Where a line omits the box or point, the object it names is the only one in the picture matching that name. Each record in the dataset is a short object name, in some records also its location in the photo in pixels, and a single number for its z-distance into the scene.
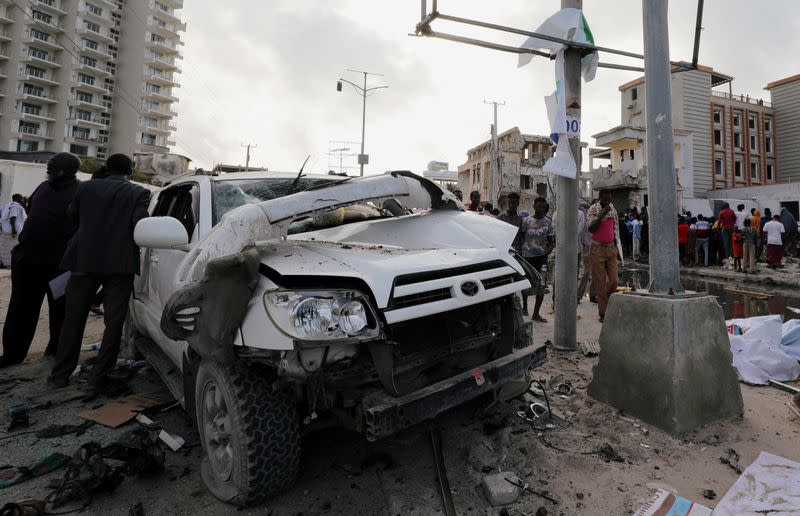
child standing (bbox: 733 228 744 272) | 12.55
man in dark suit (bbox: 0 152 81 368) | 4.10
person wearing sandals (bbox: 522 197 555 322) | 5.98
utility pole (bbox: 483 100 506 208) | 35.75
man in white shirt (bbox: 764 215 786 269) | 12.52
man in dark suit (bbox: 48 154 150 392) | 3.56
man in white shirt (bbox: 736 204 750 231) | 13.72
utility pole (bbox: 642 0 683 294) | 3.08
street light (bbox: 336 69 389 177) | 29.44
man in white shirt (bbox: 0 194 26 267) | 9.40
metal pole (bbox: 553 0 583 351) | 4.20
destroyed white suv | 1.80
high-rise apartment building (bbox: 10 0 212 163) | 54.86
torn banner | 3.96
